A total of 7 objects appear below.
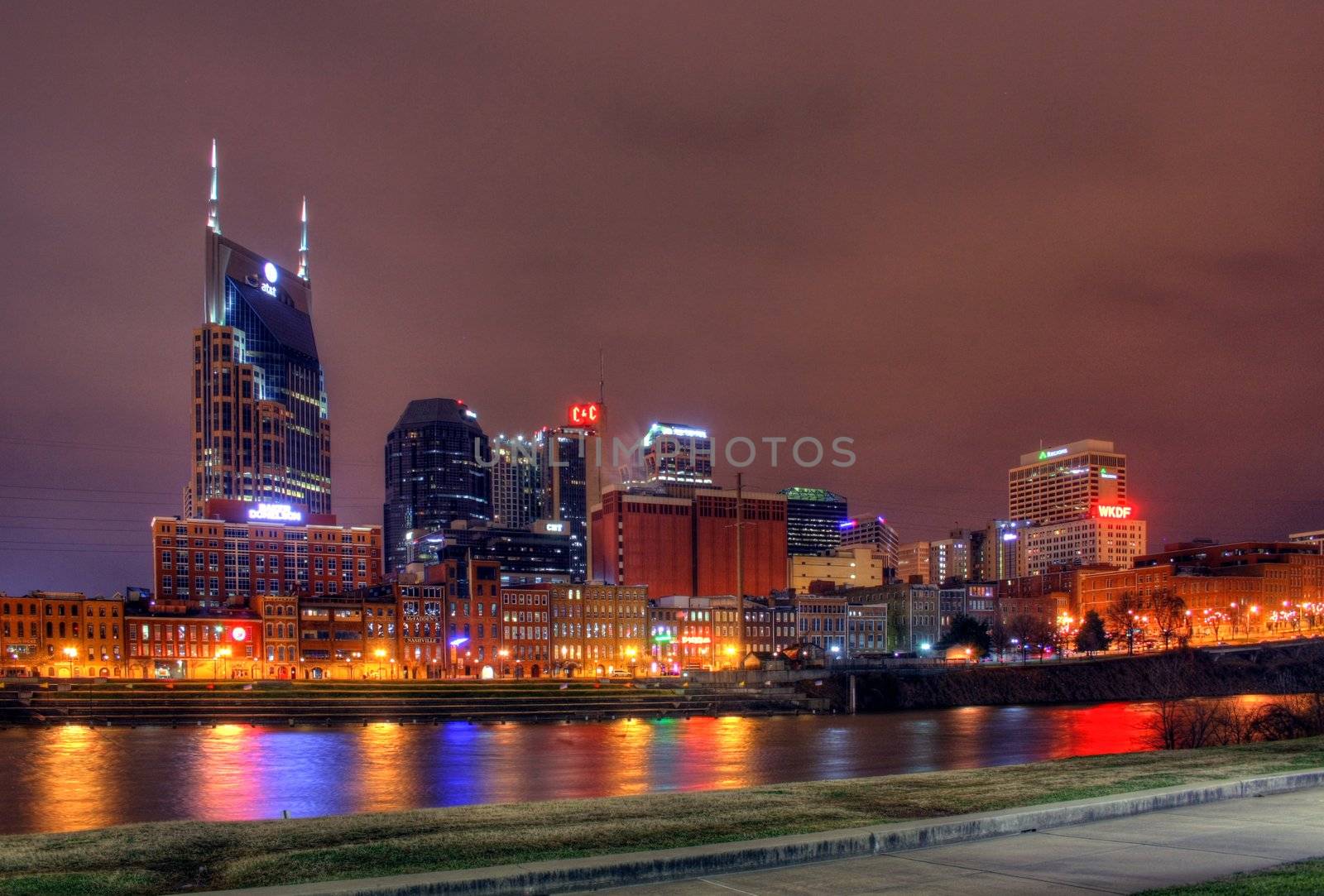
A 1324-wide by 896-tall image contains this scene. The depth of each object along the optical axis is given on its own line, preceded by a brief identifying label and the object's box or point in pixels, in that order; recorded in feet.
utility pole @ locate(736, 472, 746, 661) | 527.52
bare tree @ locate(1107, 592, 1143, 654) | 615.57
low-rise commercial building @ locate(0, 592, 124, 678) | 469.98
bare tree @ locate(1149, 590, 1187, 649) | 604.78
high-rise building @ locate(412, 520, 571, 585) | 607.37
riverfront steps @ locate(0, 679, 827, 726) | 362.12
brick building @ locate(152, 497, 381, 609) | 537.65
